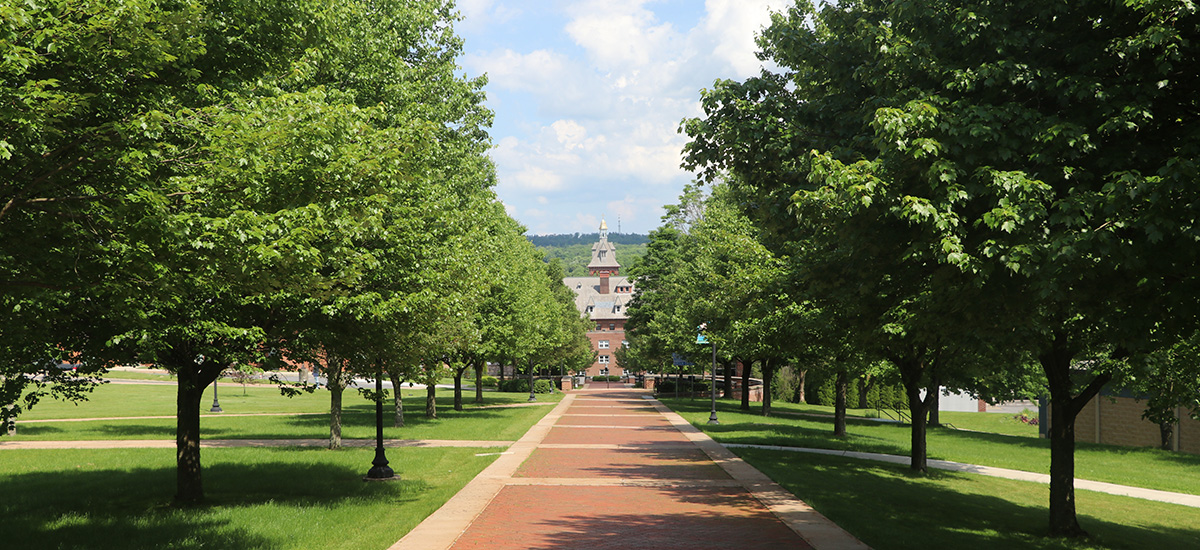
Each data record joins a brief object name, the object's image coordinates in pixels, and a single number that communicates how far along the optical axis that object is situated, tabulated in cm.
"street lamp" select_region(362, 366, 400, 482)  1588
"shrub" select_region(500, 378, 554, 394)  7006
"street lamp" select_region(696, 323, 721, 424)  3300
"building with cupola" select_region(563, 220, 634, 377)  13288
